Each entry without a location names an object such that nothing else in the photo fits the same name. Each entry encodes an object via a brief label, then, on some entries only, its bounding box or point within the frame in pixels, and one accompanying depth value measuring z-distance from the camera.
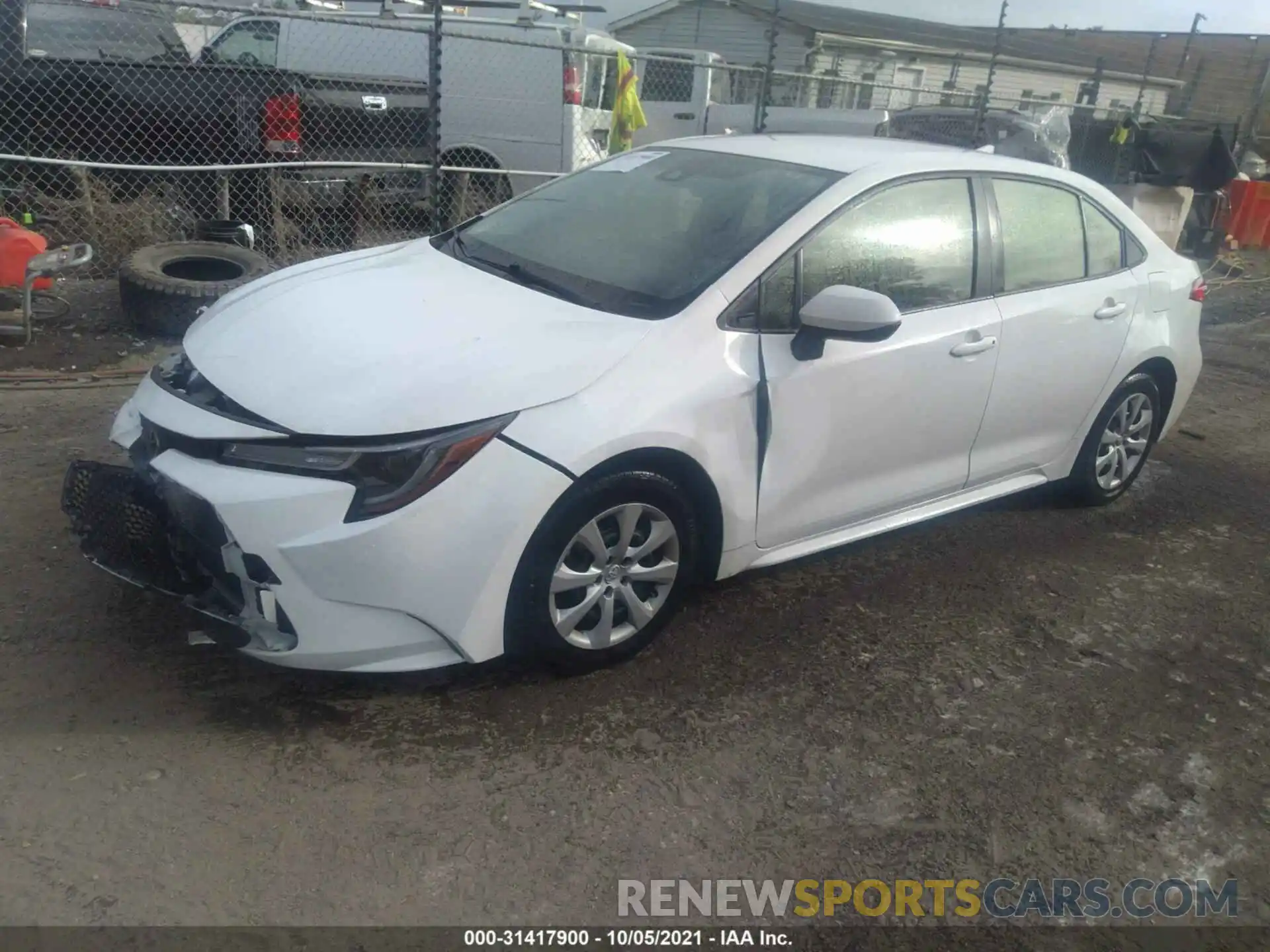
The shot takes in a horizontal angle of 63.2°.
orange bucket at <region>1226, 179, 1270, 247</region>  13.97
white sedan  2.78
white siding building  25.41
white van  9.41
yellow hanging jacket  9.93
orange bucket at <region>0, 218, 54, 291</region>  5.82
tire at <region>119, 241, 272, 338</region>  6.08
